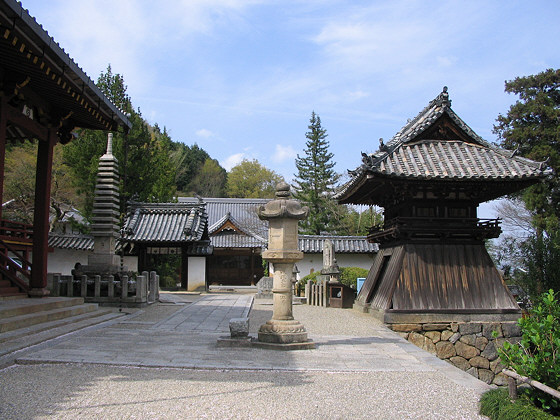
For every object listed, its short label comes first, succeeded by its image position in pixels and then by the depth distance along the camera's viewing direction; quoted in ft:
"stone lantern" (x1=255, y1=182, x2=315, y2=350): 27.40
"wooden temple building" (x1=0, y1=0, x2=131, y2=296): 25.65
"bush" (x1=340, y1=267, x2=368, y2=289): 72.79
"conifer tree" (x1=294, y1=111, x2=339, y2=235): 116.47
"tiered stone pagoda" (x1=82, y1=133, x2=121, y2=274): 49.65
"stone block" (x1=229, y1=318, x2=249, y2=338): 27.55
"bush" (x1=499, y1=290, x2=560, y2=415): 16.63
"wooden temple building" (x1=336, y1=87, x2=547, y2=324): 42.34
